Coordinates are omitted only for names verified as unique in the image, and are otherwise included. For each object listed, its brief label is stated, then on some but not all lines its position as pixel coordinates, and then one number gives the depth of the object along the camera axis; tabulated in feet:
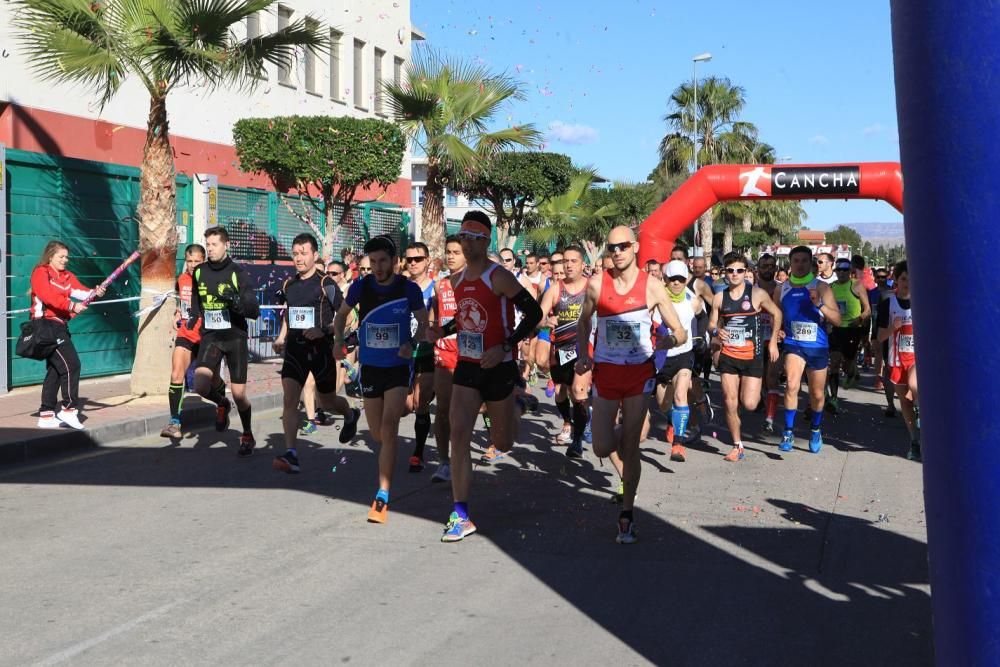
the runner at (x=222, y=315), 32.12
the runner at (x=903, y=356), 33.40
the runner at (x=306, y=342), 28.53
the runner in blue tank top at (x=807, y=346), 34.65
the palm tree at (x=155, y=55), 40.09
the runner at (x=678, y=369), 32.86
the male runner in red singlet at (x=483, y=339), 22.61
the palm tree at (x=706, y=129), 173.47
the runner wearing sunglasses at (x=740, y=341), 33.42
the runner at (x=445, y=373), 29.01
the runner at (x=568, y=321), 32.35
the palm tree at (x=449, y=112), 65.82
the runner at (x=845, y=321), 44.34
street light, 137.28
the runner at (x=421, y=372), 29.81
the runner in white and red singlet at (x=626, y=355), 22.54
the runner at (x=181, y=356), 33.88
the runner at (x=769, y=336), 38.55
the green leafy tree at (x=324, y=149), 68.03
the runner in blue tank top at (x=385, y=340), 23.89
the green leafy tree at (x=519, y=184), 111.45
